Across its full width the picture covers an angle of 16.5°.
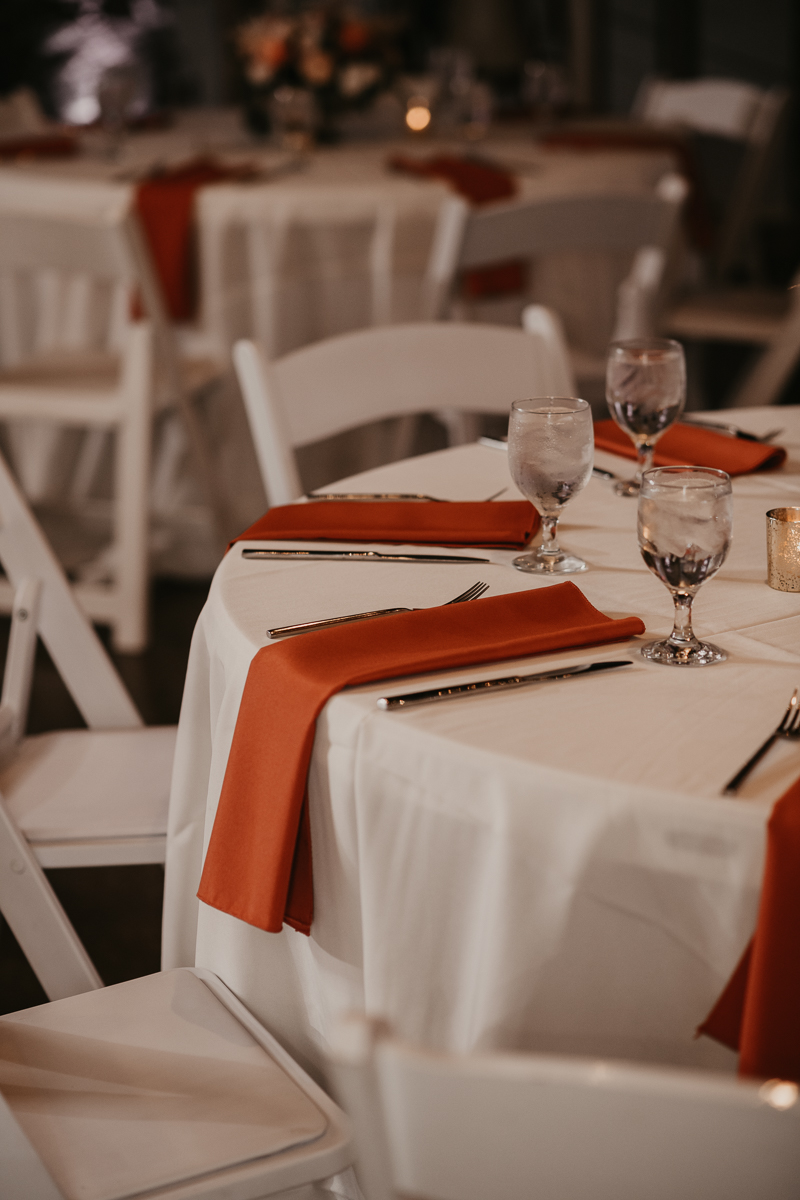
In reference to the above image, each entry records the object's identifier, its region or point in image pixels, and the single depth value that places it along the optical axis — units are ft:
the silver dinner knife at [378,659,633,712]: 7.51
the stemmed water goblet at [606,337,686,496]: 9.04
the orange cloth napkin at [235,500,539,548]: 8.69
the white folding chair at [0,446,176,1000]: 8.66
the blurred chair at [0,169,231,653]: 14.39
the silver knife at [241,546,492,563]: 8.56
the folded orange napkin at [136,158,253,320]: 17.14
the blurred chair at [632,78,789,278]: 24.03
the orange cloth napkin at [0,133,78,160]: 22.90
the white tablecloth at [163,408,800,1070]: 7.18
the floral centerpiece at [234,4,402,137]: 21.16
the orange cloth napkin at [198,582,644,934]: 7.59
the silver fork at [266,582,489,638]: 7.91
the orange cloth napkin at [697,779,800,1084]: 7.02
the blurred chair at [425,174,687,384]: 14.31
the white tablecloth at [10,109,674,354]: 17.41
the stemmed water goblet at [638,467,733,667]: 7.57
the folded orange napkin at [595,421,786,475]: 9.35
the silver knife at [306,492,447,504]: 9.11
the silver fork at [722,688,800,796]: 7.14
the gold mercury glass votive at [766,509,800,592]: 8.19
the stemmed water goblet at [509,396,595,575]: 8.22
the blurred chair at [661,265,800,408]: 17.22
